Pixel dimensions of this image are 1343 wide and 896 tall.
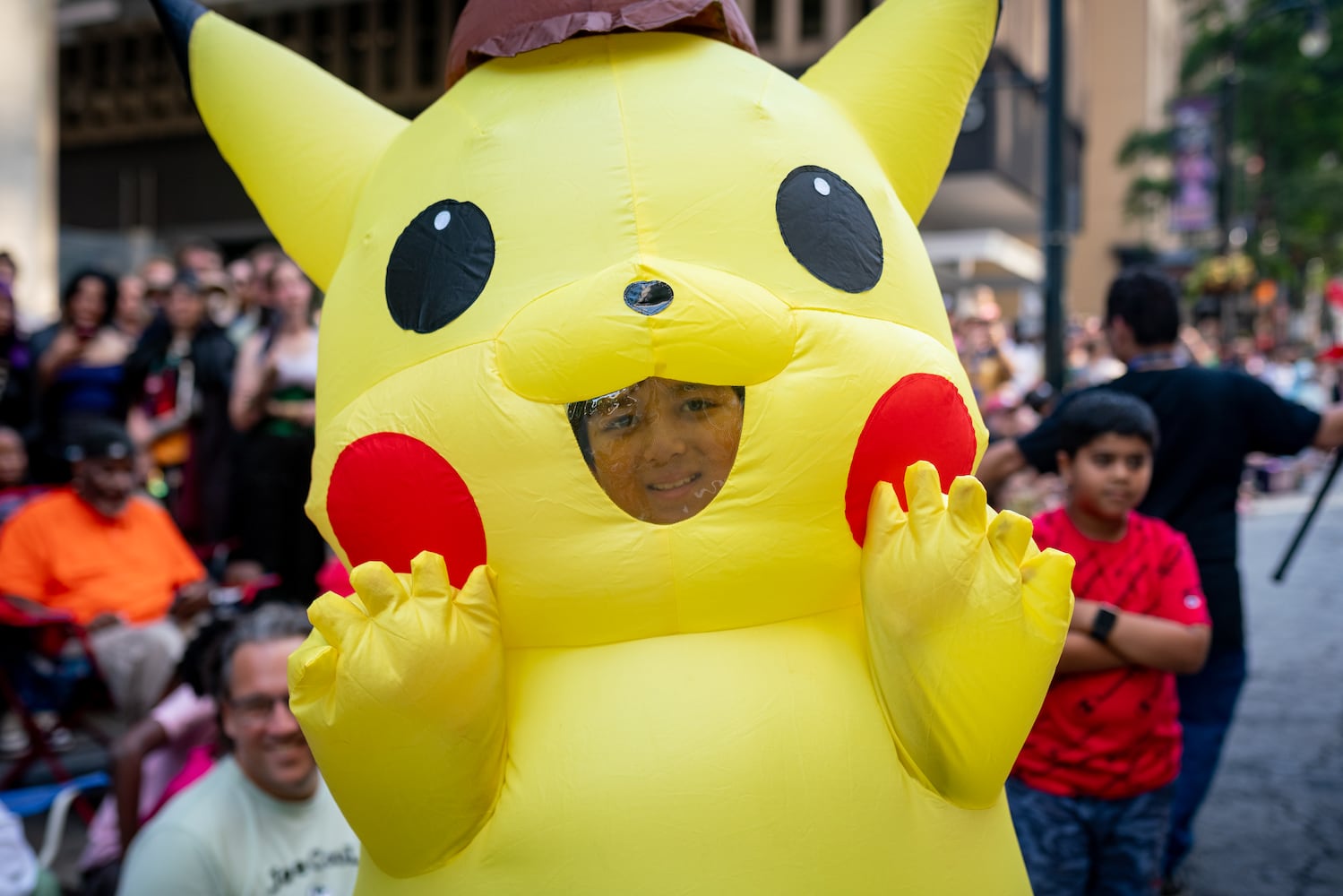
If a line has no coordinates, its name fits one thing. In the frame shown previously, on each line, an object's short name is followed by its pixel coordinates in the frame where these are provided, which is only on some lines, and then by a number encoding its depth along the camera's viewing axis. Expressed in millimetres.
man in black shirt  4008
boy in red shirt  3213
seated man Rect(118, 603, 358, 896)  2846
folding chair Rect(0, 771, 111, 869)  4039
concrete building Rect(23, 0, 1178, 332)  24641
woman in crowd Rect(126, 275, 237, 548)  6840
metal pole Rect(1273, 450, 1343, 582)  4715
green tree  26781
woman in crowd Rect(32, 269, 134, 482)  6754
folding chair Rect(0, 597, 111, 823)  5195
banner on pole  27406
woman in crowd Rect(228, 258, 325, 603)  6121
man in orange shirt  5359
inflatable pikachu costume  2072
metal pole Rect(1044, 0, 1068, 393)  7520
